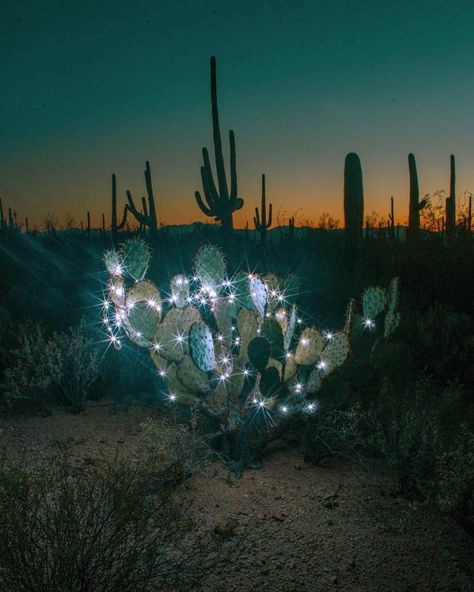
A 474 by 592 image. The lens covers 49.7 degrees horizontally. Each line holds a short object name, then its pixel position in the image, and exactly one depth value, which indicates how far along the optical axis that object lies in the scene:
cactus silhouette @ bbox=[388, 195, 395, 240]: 20.43
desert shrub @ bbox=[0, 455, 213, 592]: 2.08
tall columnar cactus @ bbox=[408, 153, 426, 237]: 18.04
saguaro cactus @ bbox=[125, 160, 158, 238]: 20.83
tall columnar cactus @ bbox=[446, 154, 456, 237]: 19.67
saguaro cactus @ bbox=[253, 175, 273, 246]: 20.44
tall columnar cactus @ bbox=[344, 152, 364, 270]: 14.87
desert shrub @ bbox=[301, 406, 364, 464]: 3.98
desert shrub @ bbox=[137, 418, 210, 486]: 3.39
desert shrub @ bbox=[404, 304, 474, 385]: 6.39
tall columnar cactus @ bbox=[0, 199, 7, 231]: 28.77
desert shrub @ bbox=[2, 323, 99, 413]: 4.91
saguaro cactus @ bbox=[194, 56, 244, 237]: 14.38
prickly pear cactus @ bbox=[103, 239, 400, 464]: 3.92
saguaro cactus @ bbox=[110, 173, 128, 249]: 22.73
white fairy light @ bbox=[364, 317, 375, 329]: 4.47
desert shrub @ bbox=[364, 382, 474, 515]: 3.18
